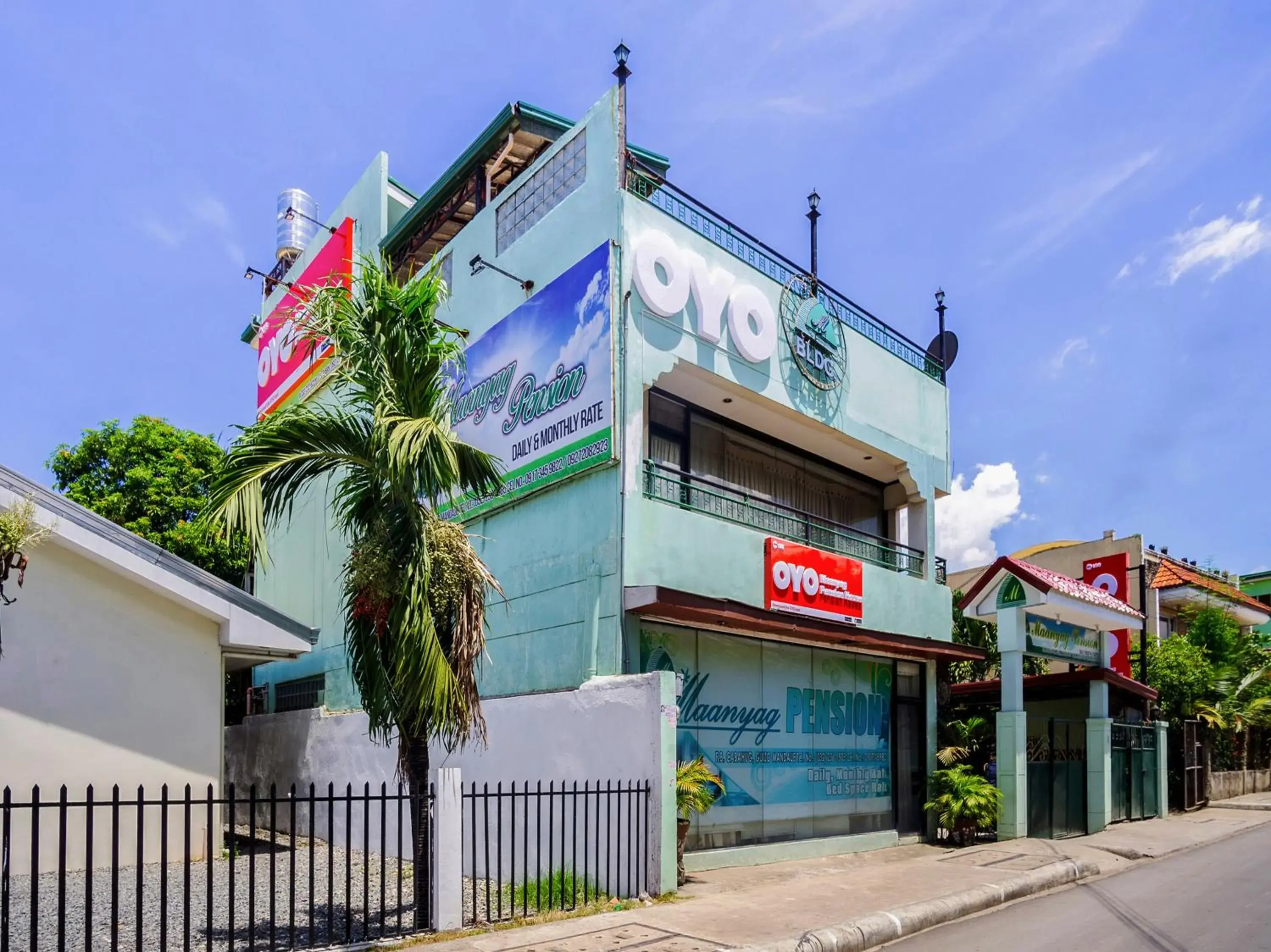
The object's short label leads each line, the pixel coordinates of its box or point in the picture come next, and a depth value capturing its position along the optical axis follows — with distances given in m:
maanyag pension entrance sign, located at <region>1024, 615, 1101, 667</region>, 17.92
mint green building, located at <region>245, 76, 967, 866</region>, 13.23
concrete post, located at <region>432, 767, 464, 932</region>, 9.02
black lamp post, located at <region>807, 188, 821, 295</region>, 18.02
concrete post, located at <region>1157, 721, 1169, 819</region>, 21.33
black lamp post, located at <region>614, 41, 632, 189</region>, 13.59
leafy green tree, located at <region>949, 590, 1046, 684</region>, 24.05
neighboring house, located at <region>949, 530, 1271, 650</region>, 30.34
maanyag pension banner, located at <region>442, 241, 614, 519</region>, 13.29
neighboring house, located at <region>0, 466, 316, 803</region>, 13.05
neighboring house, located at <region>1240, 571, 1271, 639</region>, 45.06
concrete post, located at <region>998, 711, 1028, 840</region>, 16.66
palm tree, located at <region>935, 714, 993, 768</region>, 18.05
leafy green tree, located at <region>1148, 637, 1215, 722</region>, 24.94
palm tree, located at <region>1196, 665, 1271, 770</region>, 24.69
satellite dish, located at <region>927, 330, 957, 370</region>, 19.77
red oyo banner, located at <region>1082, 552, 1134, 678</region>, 23.72
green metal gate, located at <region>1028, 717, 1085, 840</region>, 17.28
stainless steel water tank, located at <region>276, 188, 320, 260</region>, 24.38
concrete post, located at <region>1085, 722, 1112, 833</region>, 18.53
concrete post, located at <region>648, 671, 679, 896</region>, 10.92
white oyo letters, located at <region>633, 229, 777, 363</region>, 13.63
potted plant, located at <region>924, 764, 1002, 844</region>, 16.30
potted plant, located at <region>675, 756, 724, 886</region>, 11.68
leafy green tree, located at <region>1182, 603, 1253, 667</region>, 26.86
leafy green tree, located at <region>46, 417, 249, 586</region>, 23.98
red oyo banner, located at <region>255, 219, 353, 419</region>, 20.89
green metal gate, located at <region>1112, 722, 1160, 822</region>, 20.03
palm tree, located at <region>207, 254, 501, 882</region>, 8.65
